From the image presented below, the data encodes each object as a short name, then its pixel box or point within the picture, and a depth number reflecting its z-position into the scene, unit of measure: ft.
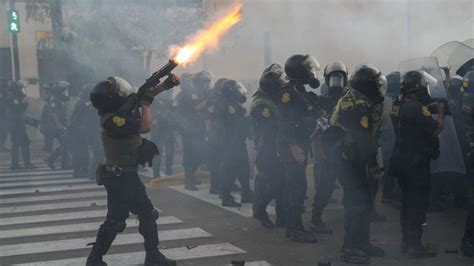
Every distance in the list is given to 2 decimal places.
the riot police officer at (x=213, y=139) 29.30
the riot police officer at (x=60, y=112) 41.15
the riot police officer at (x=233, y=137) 27.58
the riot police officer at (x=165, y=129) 36.45
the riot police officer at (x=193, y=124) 31.91
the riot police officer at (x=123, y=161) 17.28
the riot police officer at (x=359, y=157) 18.07
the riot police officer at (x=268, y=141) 22.95
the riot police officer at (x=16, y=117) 40.73
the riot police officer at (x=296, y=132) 20.51
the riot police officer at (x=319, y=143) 21.95
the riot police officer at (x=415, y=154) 18.30
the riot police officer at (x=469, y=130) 18.51
